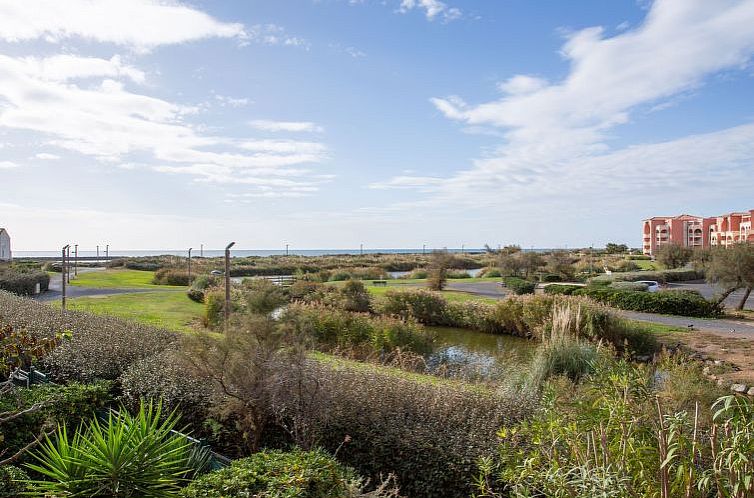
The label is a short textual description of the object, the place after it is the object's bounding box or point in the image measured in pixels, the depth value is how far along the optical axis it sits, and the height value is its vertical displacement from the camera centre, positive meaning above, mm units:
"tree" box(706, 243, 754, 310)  19500 -470
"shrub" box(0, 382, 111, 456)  5359 -1639
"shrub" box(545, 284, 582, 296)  22778 -1434
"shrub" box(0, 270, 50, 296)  24266 -1209
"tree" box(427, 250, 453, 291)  28953 -777
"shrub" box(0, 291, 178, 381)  7569 -1332
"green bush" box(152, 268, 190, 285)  35575 -1476
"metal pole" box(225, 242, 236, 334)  11086 -340
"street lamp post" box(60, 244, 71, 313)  16456 +120
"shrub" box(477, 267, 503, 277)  40772 -1304
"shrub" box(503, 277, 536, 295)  25156 -1466
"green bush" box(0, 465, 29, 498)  3817 -1659
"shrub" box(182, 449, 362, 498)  3436 -1507
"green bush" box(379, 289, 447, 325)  18969 -1754
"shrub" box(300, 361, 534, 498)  4762 -1644
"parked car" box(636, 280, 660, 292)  26297 -1493
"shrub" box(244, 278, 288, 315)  14703 -1201
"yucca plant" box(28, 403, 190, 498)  3639 -1490
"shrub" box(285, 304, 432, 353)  12992 -1917
